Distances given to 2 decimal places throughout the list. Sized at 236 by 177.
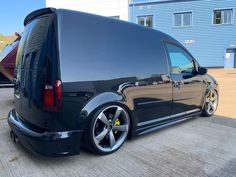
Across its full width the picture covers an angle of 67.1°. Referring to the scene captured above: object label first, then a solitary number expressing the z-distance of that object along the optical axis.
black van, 2.14
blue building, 17.69
